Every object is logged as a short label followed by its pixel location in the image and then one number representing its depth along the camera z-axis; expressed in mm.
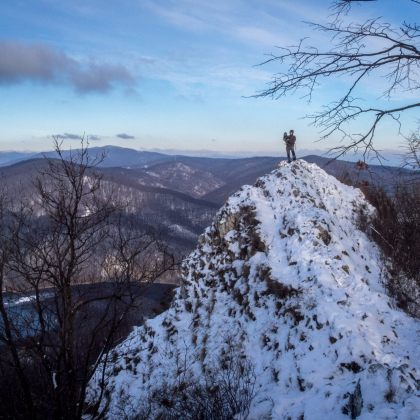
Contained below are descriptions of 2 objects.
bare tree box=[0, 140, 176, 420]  5852
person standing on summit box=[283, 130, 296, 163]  17625
